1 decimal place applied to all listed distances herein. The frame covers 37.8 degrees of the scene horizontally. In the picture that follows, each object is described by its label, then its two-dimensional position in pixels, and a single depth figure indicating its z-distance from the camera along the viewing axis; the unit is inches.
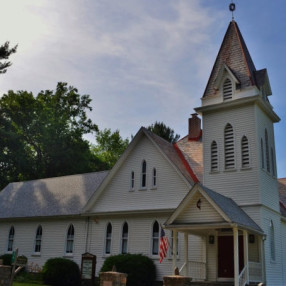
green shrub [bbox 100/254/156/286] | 810.2
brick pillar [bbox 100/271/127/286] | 501.0
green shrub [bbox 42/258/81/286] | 906.1
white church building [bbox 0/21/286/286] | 748.0
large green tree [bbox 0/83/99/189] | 1854.1
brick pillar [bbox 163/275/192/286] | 512.1
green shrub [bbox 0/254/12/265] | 1068.7
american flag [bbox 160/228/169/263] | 817.1
